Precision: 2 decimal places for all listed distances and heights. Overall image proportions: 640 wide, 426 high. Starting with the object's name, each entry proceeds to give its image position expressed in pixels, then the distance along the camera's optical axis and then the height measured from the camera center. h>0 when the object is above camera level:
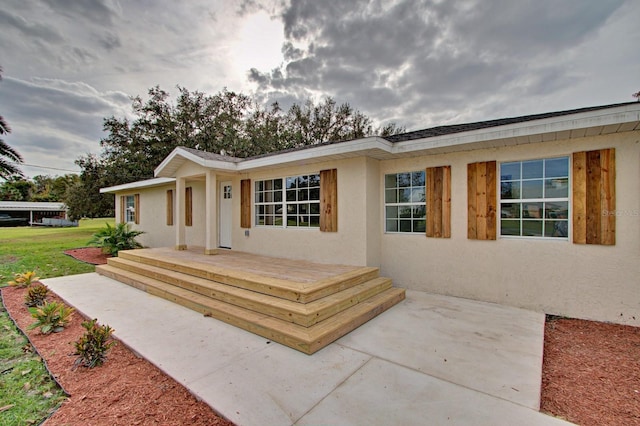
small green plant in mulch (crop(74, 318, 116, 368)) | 3.06 -1.54
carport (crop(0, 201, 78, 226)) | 30.74 -0.13
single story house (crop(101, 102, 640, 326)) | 4.14 +0.08
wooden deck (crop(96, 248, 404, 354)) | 3.69 -1.38
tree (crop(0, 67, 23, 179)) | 5.39 +1.11
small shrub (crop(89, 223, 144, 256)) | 10.38 -1.04
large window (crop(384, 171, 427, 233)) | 5.93 +0.20
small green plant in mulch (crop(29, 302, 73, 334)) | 4.02 -1.58
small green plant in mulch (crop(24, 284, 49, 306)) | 5.31 -1.64
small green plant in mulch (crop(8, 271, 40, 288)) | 6.29 -1.58
